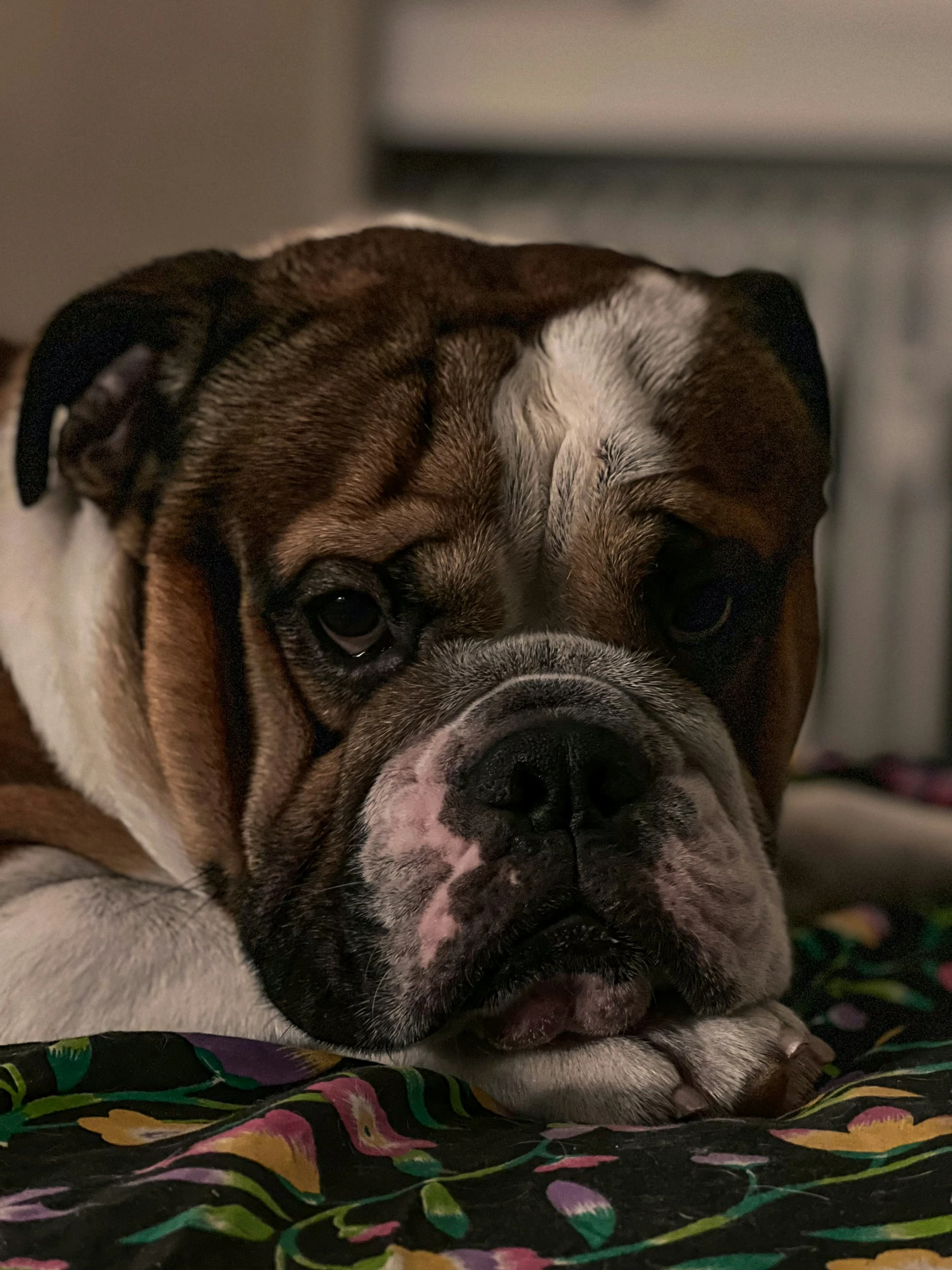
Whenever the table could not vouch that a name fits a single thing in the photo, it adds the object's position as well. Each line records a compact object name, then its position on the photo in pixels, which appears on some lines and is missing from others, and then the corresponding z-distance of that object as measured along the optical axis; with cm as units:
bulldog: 94
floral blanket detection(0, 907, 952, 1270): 84
